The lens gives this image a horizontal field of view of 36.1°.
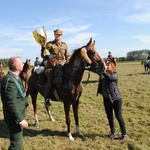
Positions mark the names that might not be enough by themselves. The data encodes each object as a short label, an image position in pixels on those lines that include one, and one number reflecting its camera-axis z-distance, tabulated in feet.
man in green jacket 13.66
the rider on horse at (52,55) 23.57
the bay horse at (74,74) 20.58
